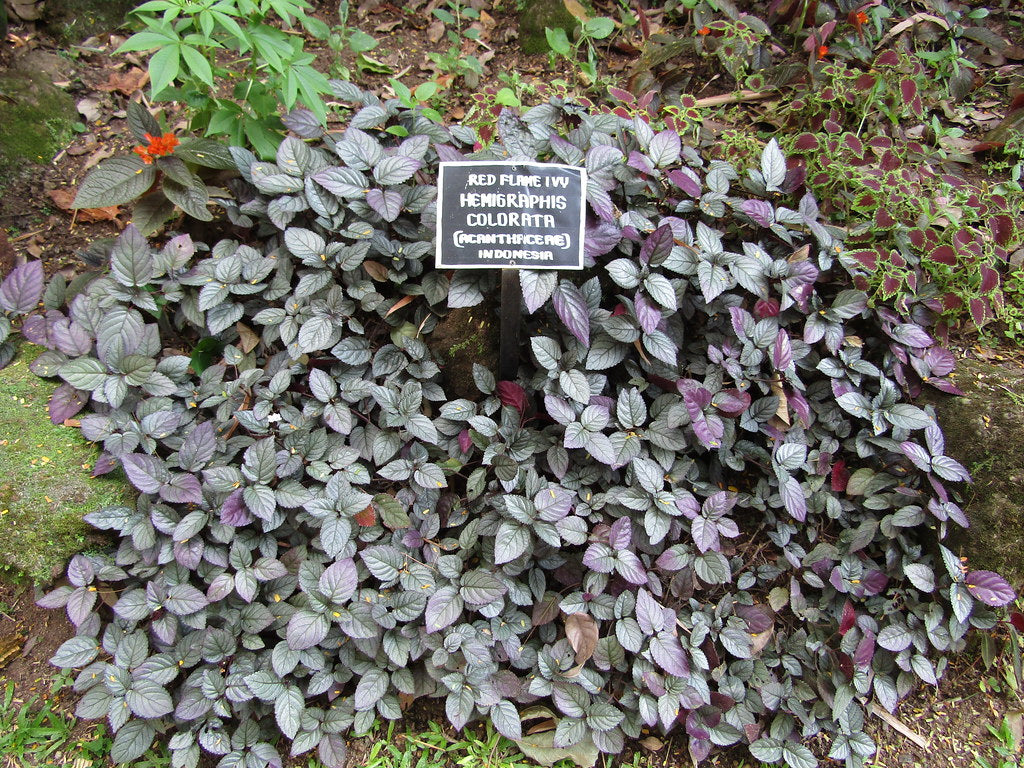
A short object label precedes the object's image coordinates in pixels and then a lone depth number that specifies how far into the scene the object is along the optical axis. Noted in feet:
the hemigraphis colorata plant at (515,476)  6.49
